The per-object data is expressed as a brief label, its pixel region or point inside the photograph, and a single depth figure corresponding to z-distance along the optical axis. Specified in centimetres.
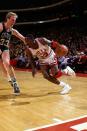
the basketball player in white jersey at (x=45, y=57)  500
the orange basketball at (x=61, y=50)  460
